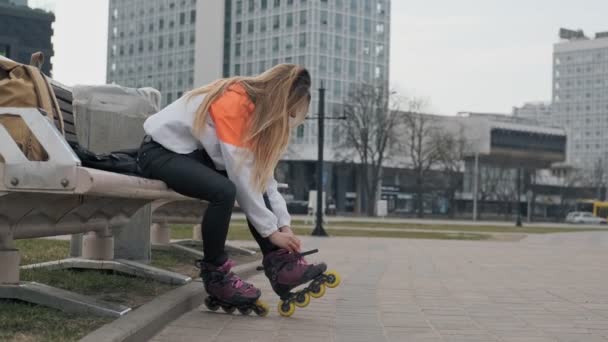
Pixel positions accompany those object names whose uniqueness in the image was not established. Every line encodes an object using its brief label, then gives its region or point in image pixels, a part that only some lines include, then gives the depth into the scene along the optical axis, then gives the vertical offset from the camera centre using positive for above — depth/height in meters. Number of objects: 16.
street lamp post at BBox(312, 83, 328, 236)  25.06 +0.28
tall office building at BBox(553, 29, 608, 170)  156.12 +17.99
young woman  4.77 +0.10
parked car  88.06 -3.40
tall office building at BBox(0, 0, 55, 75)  41.62 +7.03
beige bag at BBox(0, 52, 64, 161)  3.61 +0.35
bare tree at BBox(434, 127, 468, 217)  74.50 +2.12
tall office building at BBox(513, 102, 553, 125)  184.75 +16.86
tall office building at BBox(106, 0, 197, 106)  99.62 +15.73
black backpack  4.26 +0.06
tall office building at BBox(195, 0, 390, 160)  89.44 +14.99
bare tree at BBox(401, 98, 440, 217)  75.19 +3.59
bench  3.24 -0.17
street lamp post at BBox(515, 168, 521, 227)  53.72 -2.26
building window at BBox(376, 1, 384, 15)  94.00 +19.13
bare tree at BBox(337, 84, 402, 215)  72.62 +4.76
